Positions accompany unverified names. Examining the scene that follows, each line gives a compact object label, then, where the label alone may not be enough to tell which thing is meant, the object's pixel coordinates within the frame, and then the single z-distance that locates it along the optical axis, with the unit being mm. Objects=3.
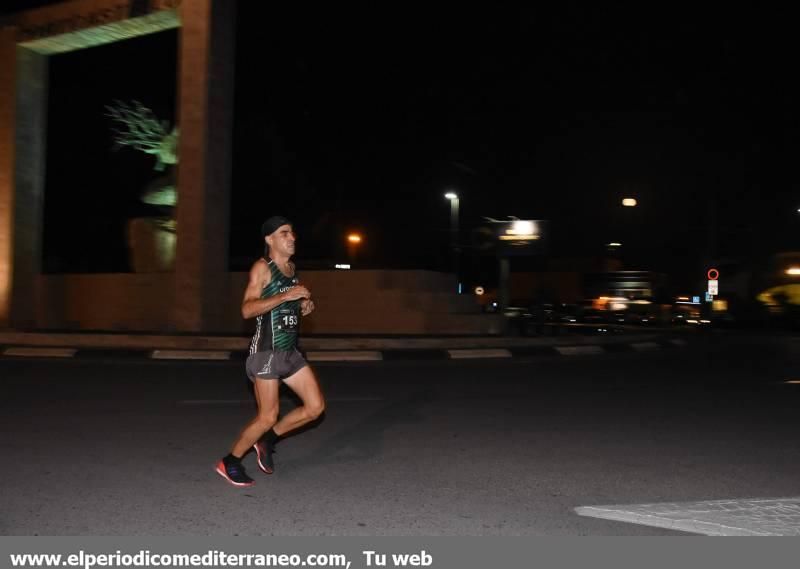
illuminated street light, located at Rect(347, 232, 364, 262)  36700
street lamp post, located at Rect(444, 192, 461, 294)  33312
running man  5730
